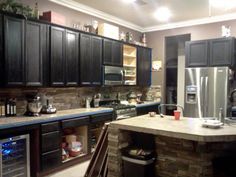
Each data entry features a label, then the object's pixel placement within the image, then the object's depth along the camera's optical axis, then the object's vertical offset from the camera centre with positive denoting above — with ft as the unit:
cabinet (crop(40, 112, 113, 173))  10.79 -3.30
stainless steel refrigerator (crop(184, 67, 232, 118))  15.35 -0.57
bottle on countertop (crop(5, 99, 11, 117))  10.92 -1.30
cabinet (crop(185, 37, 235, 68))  15.85 +2.37
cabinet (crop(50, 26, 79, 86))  12.37 +1.53
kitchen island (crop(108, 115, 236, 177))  7.02 -2.40
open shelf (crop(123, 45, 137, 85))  18.67 +1.78
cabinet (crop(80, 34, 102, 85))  14.08 +1.56
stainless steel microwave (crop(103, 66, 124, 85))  15.80 +0.58
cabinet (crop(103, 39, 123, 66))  15.82 +2.30
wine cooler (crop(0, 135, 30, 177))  9.44 -3.37
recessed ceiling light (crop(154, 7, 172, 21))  15.85 +5.41
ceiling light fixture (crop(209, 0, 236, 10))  14.02 +5.35
